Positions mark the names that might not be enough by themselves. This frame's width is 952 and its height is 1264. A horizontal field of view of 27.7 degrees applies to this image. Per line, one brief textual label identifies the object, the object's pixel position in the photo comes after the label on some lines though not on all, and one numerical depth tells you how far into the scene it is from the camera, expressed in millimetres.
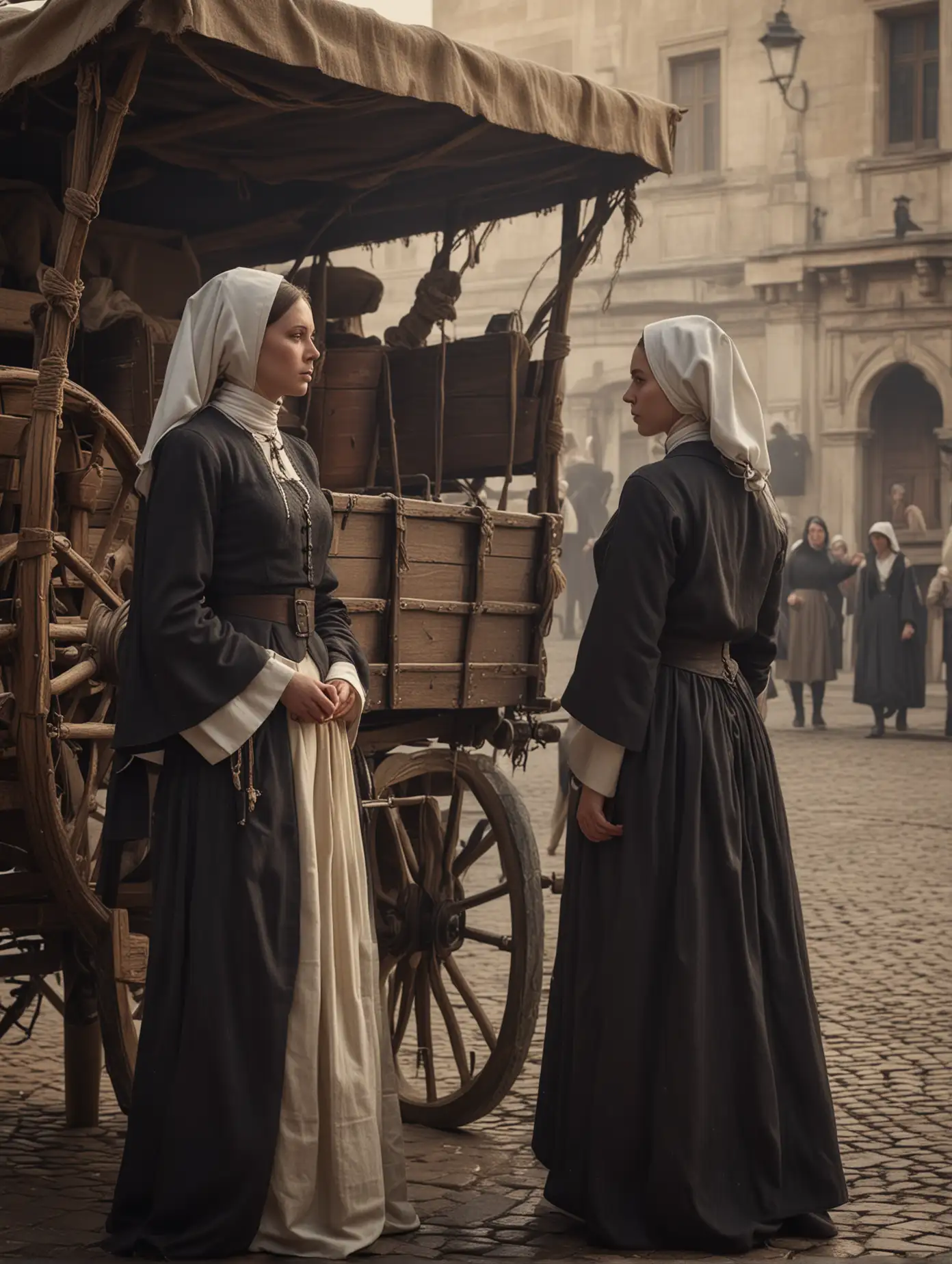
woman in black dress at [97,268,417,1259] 3557
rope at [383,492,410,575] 4766
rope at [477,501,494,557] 4973
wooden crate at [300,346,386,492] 5746
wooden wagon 4211
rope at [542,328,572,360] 5520
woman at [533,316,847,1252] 3789
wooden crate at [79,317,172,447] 5195
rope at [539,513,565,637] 5234
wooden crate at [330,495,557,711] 4730
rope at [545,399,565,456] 5609
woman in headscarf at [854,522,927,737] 16000
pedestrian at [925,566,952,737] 15945
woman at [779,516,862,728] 16250
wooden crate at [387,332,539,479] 5641
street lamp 22578
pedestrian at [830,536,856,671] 18844
